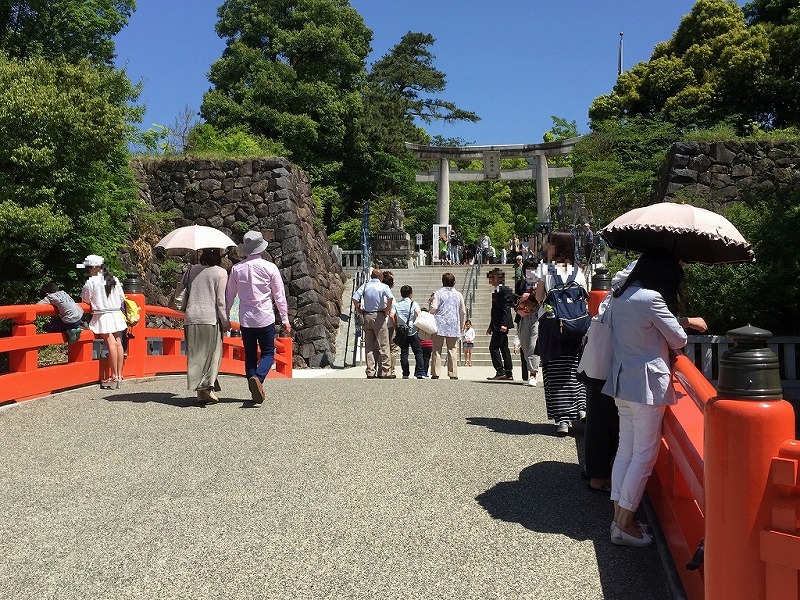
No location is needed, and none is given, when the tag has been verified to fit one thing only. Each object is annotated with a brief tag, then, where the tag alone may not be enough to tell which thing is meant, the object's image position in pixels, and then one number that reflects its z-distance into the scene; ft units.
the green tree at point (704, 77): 95.45
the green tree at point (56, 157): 49.21
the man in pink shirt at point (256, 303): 27.25
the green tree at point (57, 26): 65.62
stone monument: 98.17
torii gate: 113.80
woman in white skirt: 30.78
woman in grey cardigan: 27.40
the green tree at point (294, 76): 105.81
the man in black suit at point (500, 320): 39.34
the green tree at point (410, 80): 134.96
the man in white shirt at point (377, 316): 42.57
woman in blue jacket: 13.01
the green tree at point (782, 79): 92.38
